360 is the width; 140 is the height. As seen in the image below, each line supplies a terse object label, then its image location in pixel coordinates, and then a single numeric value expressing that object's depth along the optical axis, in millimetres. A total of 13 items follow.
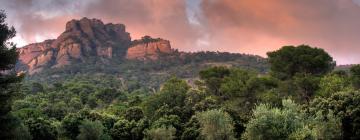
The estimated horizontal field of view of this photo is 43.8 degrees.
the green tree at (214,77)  84938
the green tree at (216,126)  49812
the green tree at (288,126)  40781
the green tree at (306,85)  68688
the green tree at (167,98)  79875
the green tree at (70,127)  61969
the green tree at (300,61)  75125
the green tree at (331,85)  62312
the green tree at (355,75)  68200
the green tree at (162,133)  56094
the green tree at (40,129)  59434
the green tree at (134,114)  71625
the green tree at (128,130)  65438
